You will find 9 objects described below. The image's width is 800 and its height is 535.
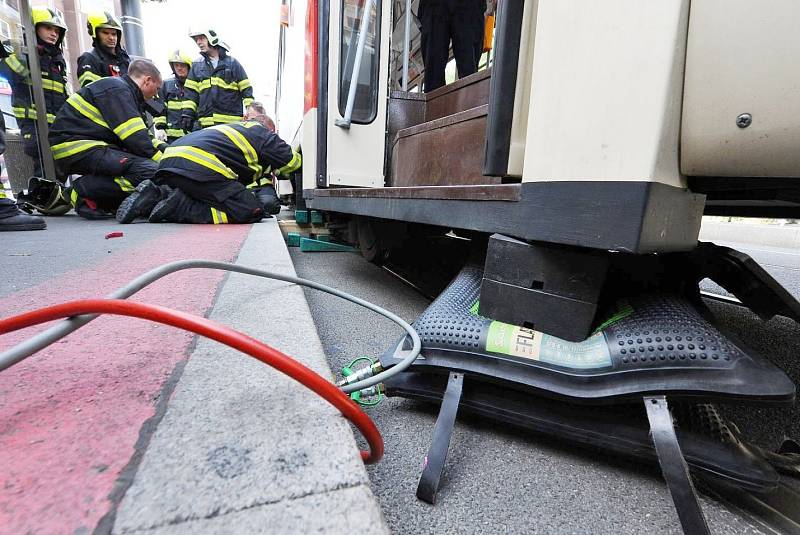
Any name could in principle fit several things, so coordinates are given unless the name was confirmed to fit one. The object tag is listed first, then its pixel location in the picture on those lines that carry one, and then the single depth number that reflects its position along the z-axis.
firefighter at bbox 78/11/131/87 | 4.62
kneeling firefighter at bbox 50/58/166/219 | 3.71
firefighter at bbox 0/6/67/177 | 4.66
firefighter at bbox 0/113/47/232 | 2.83
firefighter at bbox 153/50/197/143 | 6.37
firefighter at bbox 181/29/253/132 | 5.60
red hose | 0.54
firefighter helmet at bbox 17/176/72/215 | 4.25
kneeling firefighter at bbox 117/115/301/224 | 3.25
